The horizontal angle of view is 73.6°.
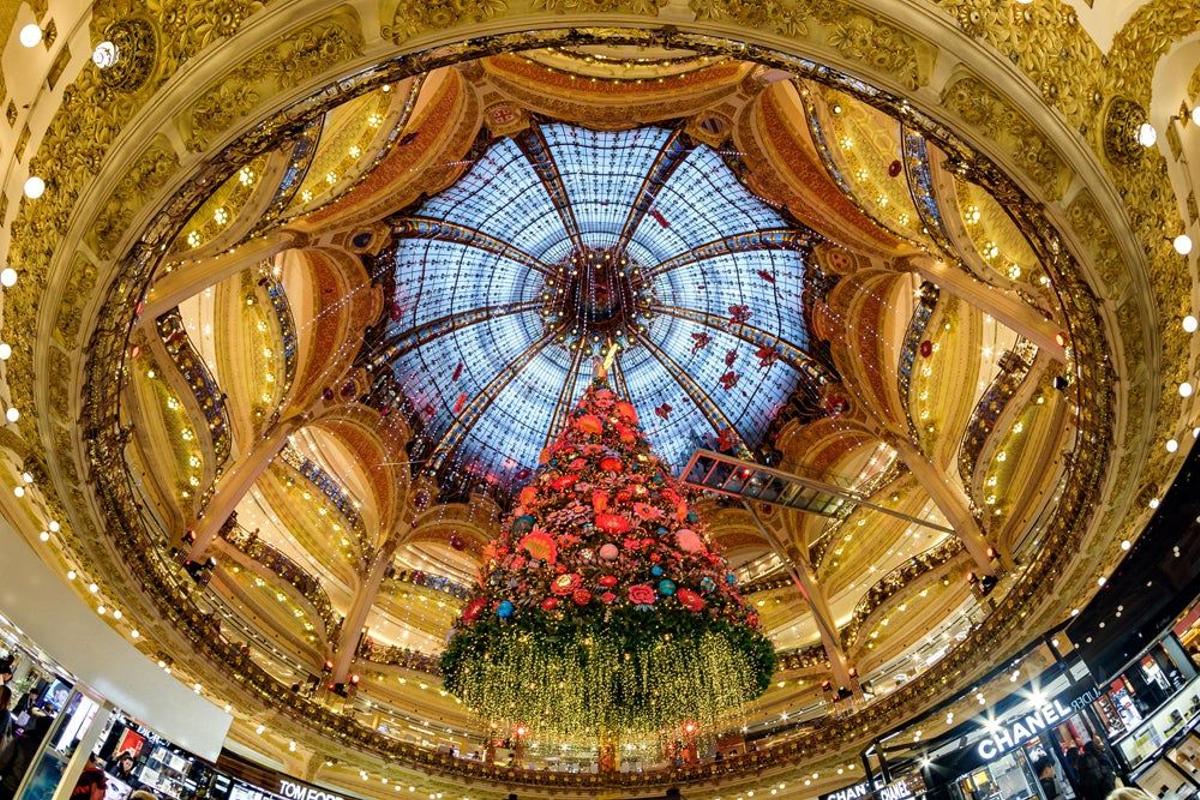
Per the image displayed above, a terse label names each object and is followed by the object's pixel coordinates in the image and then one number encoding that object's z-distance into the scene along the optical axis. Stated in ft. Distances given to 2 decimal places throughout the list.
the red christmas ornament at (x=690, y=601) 29.76
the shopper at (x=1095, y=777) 21.66
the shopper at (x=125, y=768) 20.86
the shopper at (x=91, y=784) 20.56
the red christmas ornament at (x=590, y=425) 38.04
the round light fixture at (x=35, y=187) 19.34
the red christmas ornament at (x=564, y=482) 34.78
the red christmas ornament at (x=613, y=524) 32.04
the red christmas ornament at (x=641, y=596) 29.17
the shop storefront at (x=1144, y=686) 20.43
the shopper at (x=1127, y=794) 16.31
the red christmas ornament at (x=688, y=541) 32.09
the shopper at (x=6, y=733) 16.31
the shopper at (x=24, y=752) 16.26
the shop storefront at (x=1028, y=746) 22.62
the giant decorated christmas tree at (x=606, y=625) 29.50
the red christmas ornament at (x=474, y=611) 31.86
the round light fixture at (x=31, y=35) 16.98
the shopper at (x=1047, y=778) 22.64
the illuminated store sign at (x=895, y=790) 27.58
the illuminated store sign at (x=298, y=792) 29.71
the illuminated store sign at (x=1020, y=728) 23.65
